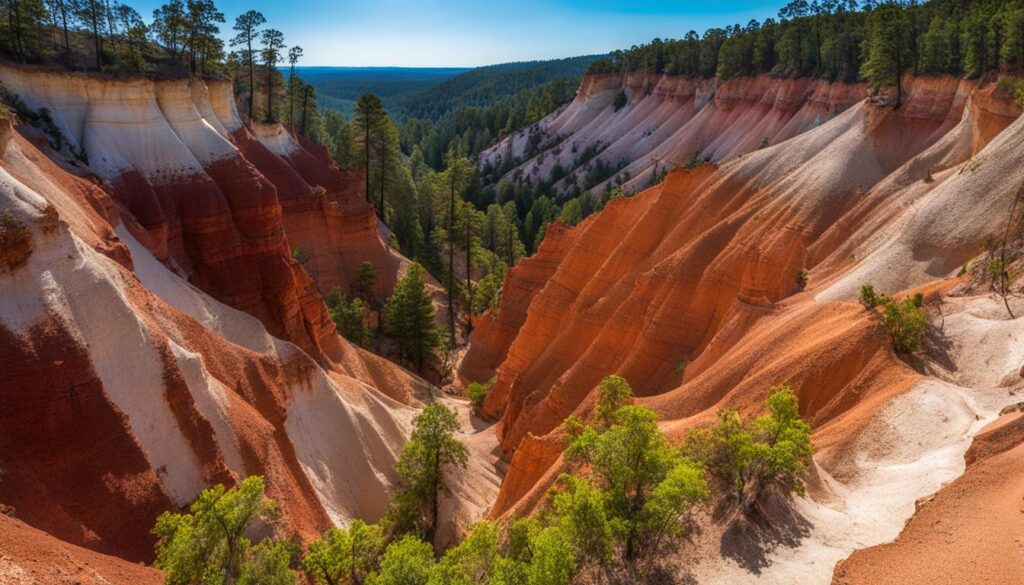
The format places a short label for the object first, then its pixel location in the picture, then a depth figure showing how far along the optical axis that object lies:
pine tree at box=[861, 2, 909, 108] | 46.66
